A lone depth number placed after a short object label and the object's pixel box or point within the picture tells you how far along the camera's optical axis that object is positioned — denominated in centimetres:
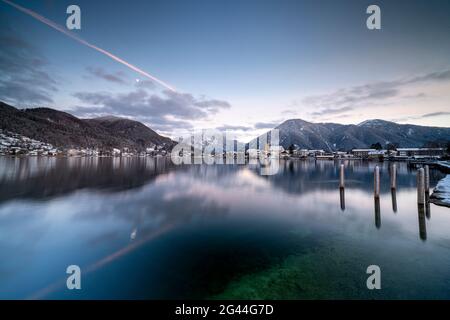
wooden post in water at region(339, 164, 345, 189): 2675
